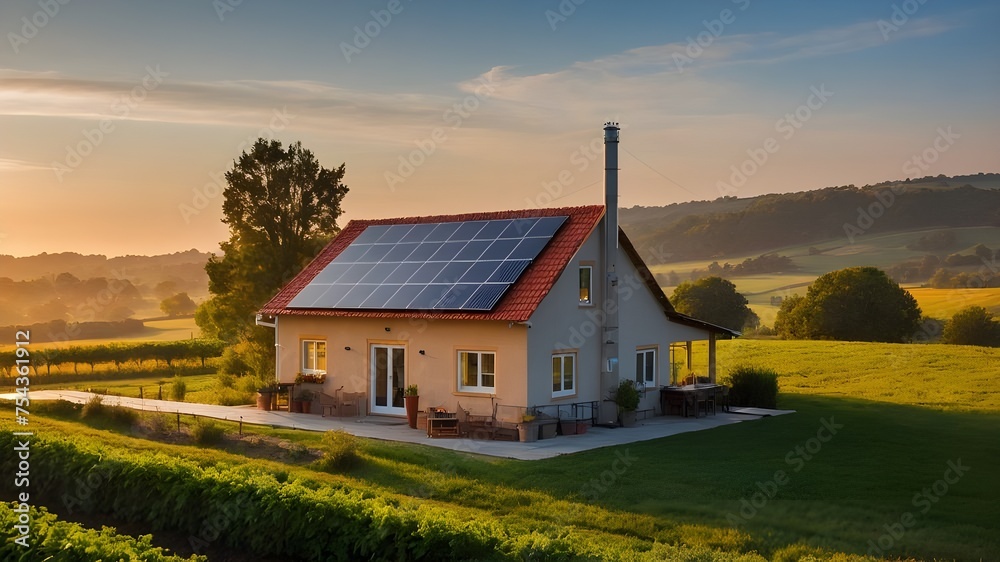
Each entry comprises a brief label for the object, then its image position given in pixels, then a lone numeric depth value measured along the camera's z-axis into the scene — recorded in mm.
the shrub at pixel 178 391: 32094
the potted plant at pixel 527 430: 22344
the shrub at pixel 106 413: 24312
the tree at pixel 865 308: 57500
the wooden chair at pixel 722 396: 28484
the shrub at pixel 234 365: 38562
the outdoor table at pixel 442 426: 22812
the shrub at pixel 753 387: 30141
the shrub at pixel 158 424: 22891
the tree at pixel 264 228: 39531
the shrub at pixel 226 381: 36531
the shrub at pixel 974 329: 56688
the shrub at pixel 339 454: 18438
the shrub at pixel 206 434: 21266
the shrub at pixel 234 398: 30609
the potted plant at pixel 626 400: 24891
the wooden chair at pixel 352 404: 26516
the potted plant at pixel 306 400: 27344
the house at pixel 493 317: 23828
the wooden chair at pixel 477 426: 23047
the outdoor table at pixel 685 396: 27175
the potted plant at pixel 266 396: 28017
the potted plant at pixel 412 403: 24609
